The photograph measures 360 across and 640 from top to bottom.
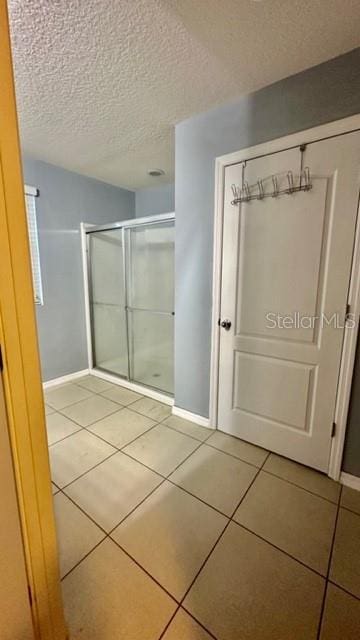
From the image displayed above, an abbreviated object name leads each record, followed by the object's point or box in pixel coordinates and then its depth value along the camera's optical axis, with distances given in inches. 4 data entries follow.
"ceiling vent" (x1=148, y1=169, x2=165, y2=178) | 112.8
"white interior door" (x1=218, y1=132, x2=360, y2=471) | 56.2
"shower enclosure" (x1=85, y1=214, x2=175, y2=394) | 105.3
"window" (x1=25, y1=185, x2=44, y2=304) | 102.0
